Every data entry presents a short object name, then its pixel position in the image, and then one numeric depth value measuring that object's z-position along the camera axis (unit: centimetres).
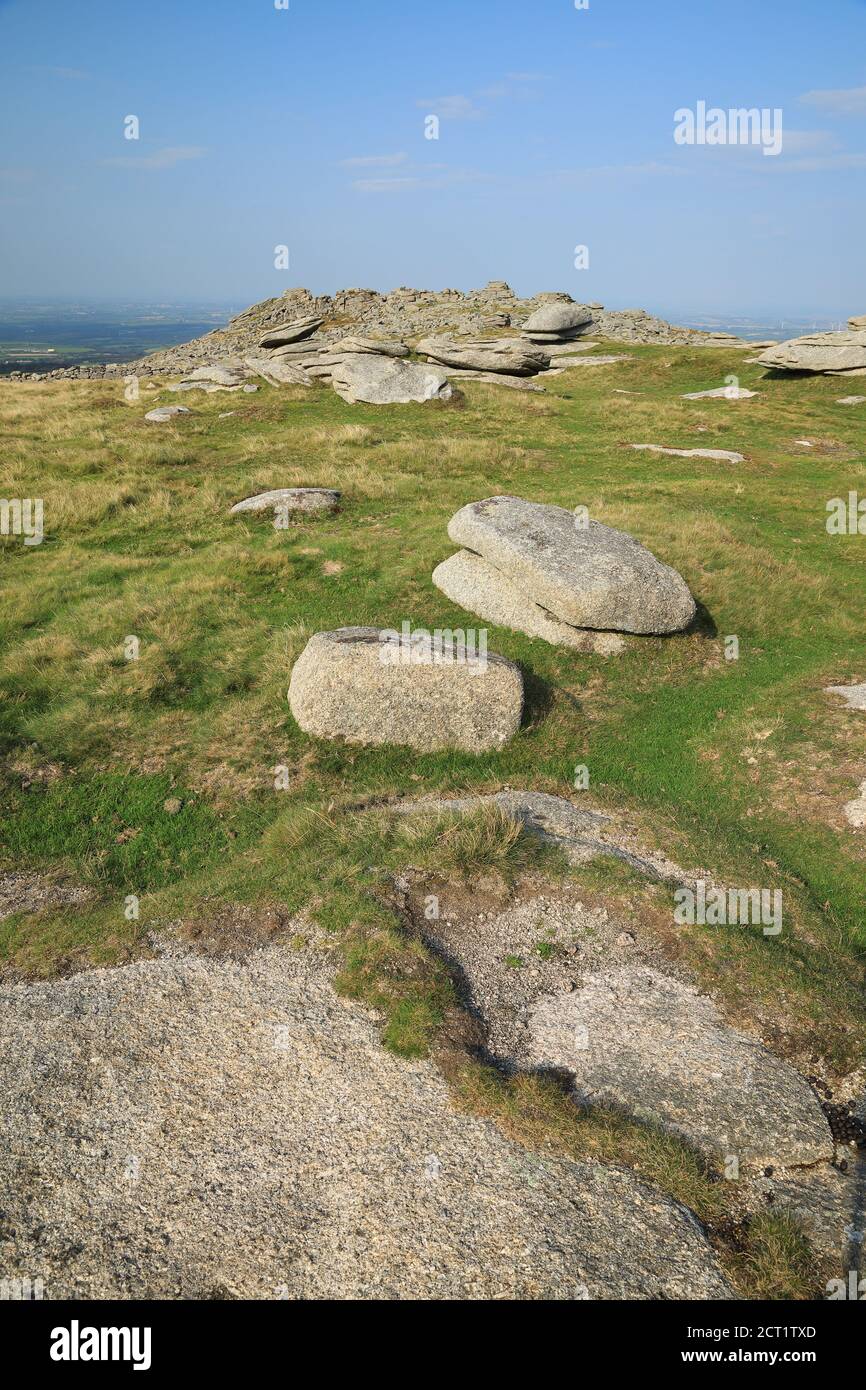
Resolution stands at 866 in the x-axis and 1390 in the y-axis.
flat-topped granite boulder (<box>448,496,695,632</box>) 1909
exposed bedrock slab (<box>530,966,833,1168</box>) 853
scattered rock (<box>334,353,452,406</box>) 4812
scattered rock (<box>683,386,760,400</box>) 4941
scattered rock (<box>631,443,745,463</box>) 3691
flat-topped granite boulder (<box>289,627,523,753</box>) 1611
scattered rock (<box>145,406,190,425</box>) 4375
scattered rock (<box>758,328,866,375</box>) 5212
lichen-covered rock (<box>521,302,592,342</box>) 6706
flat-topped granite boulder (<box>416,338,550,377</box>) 5562
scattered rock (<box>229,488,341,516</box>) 2870
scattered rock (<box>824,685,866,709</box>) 1752
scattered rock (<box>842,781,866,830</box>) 1436
